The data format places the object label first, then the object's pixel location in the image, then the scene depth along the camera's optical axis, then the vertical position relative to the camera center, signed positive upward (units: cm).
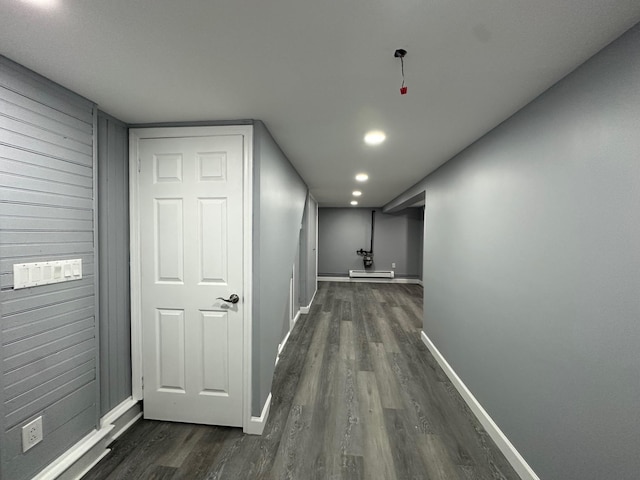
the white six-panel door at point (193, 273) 195 -30
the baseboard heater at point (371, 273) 795 -117
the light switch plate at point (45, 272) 129 -22
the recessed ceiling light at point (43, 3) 89 +78
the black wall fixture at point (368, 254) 792 -58
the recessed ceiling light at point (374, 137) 206 +81
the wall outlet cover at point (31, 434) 131 -104
